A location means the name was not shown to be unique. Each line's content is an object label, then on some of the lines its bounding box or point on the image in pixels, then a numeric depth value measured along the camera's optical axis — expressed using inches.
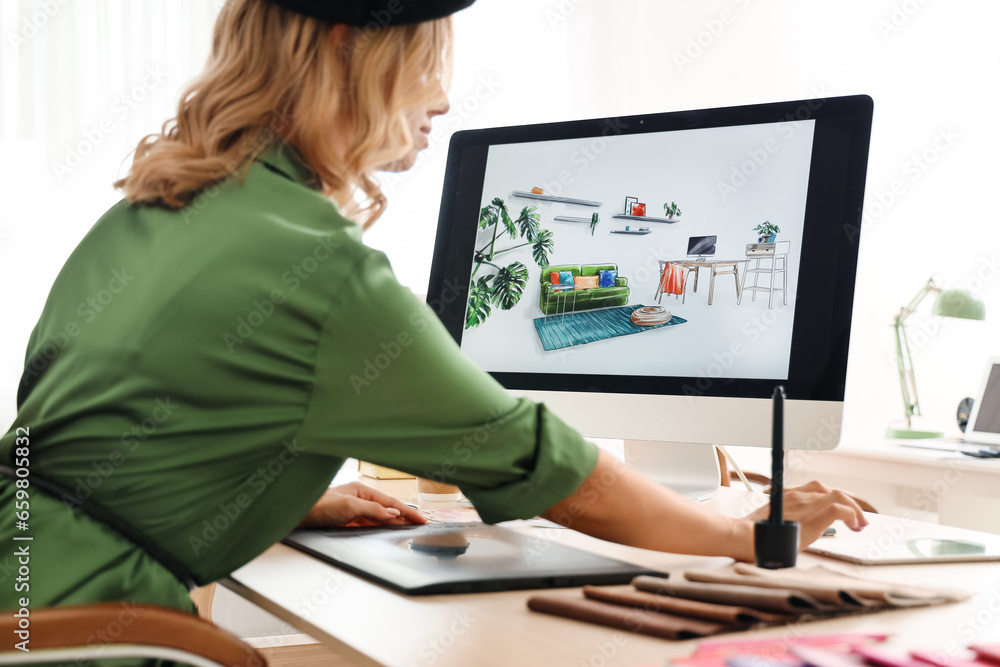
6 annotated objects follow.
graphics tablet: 28.9
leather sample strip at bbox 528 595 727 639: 22.7
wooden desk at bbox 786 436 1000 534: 79.4
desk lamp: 100.2
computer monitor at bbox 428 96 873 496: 41.9
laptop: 90.7
